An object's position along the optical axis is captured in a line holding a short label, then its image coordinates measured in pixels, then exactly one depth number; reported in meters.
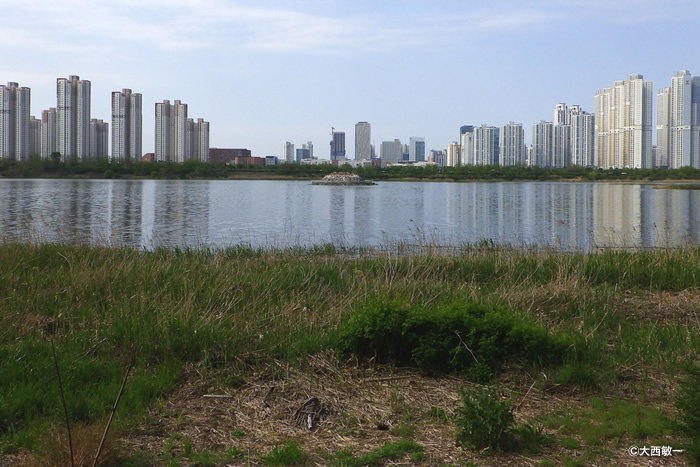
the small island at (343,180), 112.31
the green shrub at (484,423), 4.25
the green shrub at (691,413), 4.08
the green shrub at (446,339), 5.79
